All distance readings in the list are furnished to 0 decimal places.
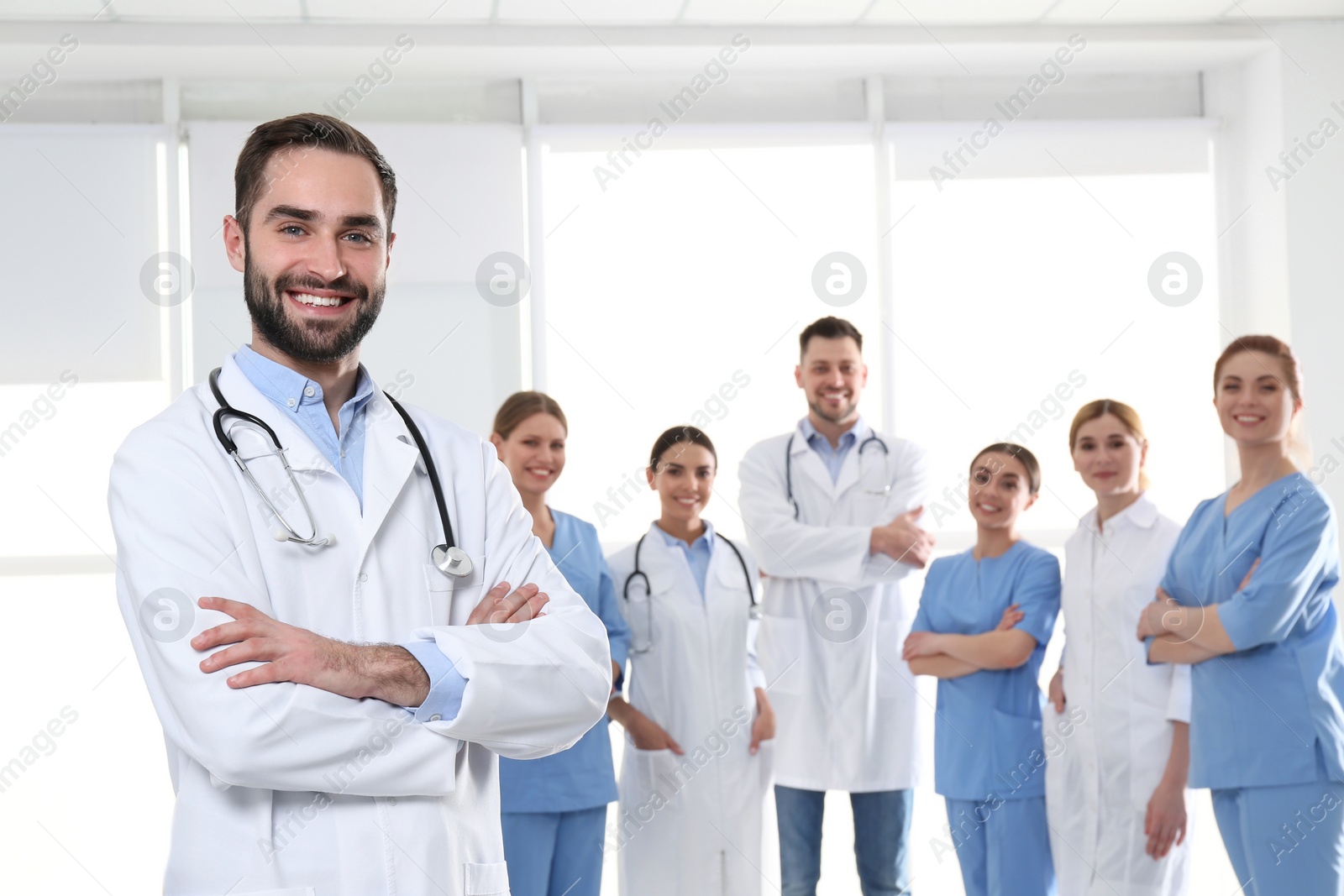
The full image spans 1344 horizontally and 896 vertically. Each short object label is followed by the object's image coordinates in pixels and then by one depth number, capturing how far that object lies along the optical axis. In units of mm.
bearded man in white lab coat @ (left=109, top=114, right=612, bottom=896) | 1140
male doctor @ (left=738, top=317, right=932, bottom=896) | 2889
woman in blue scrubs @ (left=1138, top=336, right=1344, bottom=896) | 2186
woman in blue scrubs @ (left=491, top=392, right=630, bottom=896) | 2561
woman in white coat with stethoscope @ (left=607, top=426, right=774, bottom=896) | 2863
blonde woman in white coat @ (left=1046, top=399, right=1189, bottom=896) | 2572
